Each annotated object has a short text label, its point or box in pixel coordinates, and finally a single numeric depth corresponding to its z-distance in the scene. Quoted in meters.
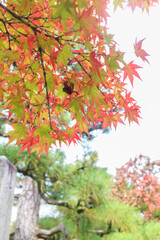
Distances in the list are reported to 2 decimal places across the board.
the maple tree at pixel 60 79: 0.52
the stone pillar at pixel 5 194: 1.36
